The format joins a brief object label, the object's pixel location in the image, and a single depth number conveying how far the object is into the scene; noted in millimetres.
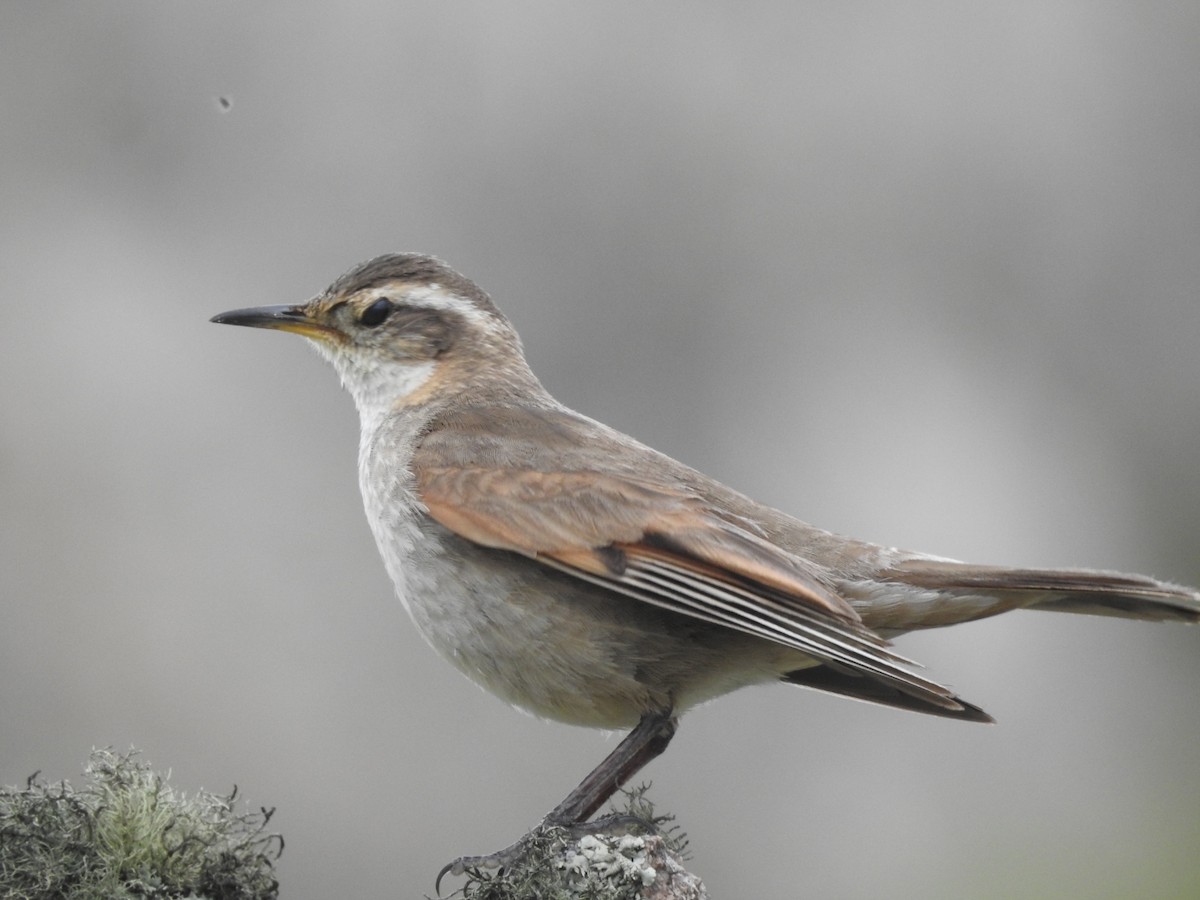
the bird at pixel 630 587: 8516
